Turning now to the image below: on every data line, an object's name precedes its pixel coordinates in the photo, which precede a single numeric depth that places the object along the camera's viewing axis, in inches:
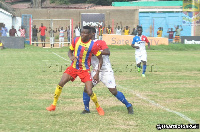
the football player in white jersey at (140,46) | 773.3
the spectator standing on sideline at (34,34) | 1655.5
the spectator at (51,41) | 1647.1
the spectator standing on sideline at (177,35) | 1900.3
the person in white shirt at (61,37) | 1677.9
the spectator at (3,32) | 1657.0
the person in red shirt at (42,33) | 1656.0
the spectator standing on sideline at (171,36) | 1964.8
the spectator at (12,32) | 1654.8
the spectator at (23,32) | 1666.8
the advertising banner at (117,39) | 1672.0
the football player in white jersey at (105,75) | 406.2
